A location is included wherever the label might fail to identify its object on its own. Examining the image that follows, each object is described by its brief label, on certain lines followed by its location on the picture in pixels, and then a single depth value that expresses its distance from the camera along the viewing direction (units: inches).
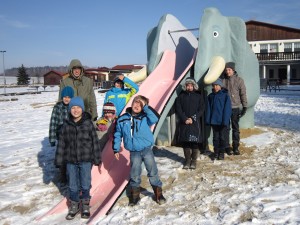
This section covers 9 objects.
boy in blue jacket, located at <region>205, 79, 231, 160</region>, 211.0
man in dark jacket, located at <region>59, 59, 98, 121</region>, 190.1
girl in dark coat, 197.5
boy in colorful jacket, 202.7
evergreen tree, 2740.7
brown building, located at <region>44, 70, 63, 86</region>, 2579.7
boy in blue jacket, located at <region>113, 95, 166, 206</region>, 149.9
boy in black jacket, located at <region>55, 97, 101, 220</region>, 143.9
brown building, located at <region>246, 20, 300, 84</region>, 1368.1
